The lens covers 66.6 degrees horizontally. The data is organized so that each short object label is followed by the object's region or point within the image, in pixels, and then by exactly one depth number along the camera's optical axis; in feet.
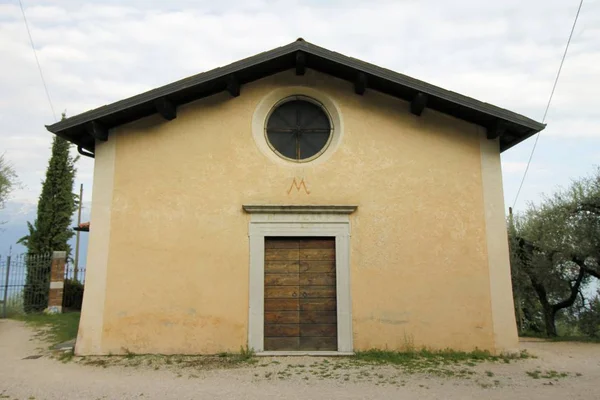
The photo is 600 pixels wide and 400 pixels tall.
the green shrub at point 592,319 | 40.04
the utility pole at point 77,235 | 69.63
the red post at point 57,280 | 42.93
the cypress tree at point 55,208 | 53.18
